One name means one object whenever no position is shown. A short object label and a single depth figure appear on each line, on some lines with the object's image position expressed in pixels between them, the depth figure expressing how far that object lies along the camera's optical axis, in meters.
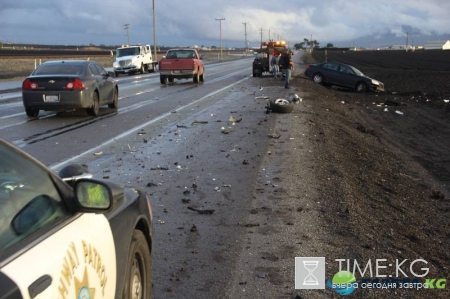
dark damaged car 31.86
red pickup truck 34.28
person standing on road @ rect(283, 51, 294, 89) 27.81
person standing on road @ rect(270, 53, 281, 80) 38.97
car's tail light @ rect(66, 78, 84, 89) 16.23
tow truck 42.88
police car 2.31
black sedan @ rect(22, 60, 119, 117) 16.19
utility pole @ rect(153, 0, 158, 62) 69.75
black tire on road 16.85
